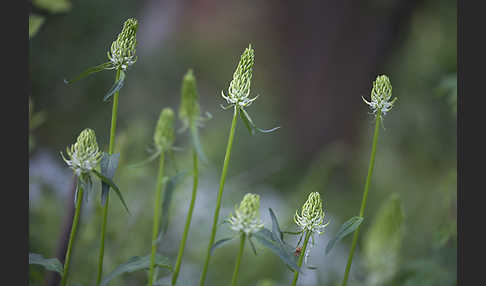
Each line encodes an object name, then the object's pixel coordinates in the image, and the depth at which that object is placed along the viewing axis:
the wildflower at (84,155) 1.31
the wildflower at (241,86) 1.32
